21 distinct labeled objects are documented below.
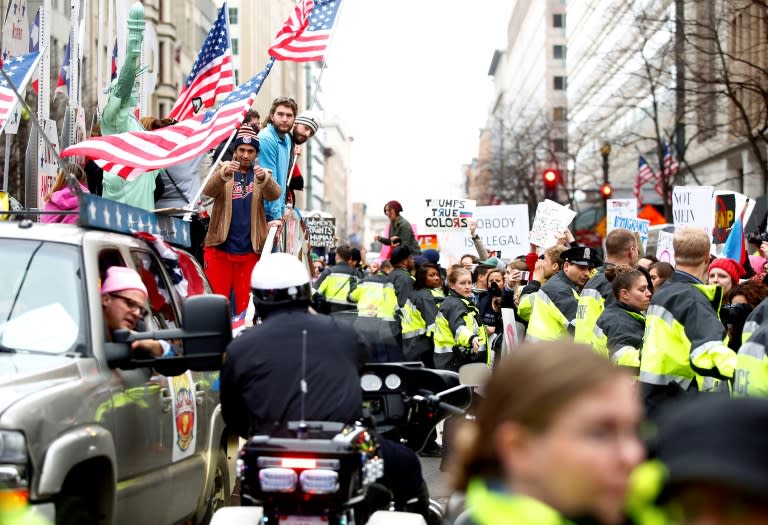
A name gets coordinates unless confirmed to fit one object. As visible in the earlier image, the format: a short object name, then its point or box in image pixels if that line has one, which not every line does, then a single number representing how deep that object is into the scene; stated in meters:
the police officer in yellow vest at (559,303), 10.91
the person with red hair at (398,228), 18.90
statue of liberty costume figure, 10.63
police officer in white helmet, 5.31
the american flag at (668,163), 39.97
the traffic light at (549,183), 23.25
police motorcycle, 4.72
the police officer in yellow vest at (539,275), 12.23
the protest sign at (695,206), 18.09
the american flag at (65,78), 17.66
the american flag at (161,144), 8.52
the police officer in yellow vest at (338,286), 13.95
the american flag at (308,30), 14.32
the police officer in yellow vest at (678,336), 7.19
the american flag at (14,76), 13.52
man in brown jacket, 11.73
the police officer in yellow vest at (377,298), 12.79
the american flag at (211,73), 12.53
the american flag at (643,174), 37.22
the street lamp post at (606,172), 28.17
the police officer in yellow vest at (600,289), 9.88
